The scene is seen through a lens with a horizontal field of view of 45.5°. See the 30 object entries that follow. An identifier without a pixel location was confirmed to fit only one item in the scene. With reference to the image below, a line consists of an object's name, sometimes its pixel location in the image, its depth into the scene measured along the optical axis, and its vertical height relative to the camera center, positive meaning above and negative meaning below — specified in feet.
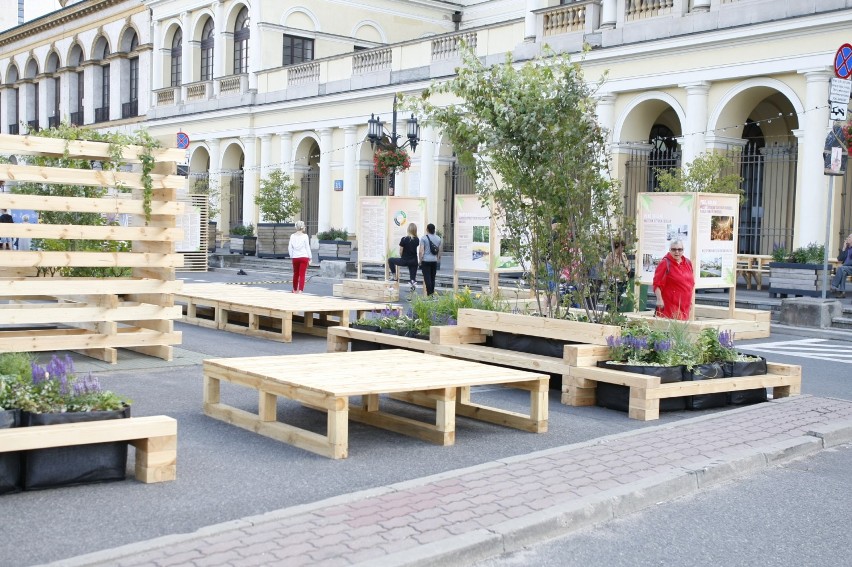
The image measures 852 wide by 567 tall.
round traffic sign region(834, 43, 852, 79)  53.62 +9.36
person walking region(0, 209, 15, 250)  91.35 +0.17
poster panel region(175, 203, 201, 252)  101.35 -0.47
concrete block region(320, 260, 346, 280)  98.63 -3.99
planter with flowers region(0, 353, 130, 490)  20.26 -3.94
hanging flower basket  101.19 +6.95
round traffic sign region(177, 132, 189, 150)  115.83 +9.81
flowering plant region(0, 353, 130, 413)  21.27 -3.62
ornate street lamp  95.25 +9.13
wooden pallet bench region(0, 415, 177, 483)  19.54 -4.24
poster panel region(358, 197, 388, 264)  78.07 -0.08
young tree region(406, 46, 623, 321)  35.58 +2.54
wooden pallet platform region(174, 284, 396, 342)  47.21 -4.02
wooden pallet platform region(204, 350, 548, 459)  23.86 -3.90
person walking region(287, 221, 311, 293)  72.43 -1.97
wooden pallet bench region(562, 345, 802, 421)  29.81 -4.63
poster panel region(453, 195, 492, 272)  69.05 -0.32
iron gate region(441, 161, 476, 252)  113.29 +4.62
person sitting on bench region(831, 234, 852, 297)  68.80 -2.41
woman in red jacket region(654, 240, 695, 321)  43.73 -2.18
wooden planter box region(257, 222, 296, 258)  121.70 -1.37
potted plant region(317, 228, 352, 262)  107.55 -1.96
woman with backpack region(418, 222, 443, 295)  73.87 -1.85
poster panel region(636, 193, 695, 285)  51.76 +0.46
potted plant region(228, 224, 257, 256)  126.52 -1.86
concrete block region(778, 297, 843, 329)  58.95 -4.37
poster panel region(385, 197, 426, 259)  77.82 +0.90
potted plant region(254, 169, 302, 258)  121.90 +1.87
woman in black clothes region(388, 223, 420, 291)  74.64 -1.59
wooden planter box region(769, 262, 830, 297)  66.59 -2.81
